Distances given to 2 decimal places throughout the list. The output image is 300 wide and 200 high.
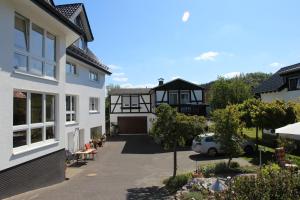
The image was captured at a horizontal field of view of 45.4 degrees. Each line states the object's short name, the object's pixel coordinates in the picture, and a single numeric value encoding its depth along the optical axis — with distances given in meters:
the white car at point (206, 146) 25.50
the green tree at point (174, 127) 17.12
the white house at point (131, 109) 50.69
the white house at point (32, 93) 10.96
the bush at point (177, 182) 14.69
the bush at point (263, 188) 6.39
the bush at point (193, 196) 10.24
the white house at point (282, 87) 28.39
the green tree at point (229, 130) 17.17
